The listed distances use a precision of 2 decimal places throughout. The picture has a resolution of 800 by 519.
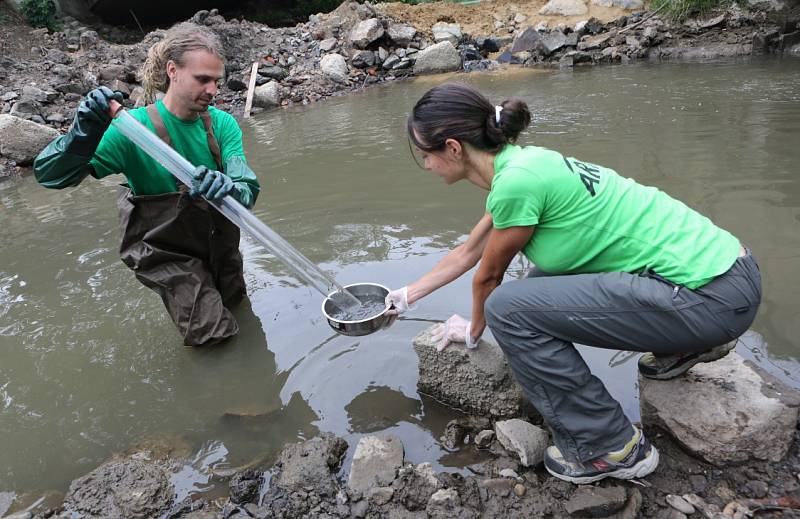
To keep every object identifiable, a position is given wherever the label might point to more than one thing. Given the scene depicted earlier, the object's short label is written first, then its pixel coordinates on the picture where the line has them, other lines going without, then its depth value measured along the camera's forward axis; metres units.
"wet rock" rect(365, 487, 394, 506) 2.26
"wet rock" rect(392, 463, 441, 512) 2.24
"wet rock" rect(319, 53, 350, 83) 13.69
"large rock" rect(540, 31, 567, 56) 13.98
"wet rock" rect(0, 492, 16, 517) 2.53
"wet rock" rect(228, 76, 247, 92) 13.10
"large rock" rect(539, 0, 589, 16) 16.38
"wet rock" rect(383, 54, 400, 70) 14.45
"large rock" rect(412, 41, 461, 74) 14.40
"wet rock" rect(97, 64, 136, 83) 12.55
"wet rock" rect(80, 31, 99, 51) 15.91
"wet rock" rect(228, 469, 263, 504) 2.38
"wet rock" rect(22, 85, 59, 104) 10.80
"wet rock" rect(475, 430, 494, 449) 2.50
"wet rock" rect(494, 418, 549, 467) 2.31
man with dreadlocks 2.96
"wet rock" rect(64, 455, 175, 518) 2.39
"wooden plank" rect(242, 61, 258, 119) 11.63
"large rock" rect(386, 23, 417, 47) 15.47
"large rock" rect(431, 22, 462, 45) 15.84
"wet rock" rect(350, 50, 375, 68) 14.44
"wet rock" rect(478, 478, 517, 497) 2.26
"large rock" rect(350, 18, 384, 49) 15.01
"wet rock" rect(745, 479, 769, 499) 2.11
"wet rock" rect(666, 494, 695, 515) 2.06
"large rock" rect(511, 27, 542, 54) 14.62
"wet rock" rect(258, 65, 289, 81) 13.49
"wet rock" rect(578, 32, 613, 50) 13.78
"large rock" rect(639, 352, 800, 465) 2.18
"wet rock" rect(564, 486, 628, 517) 2.08
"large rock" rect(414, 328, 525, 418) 2.61
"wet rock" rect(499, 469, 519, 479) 2.31
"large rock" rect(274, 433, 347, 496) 2.36
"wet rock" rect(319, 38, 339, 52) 15.19
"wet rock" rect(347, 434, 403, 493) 2.35
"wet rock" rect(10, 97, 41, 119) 10.21
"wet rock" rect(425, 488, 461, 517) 2.17
